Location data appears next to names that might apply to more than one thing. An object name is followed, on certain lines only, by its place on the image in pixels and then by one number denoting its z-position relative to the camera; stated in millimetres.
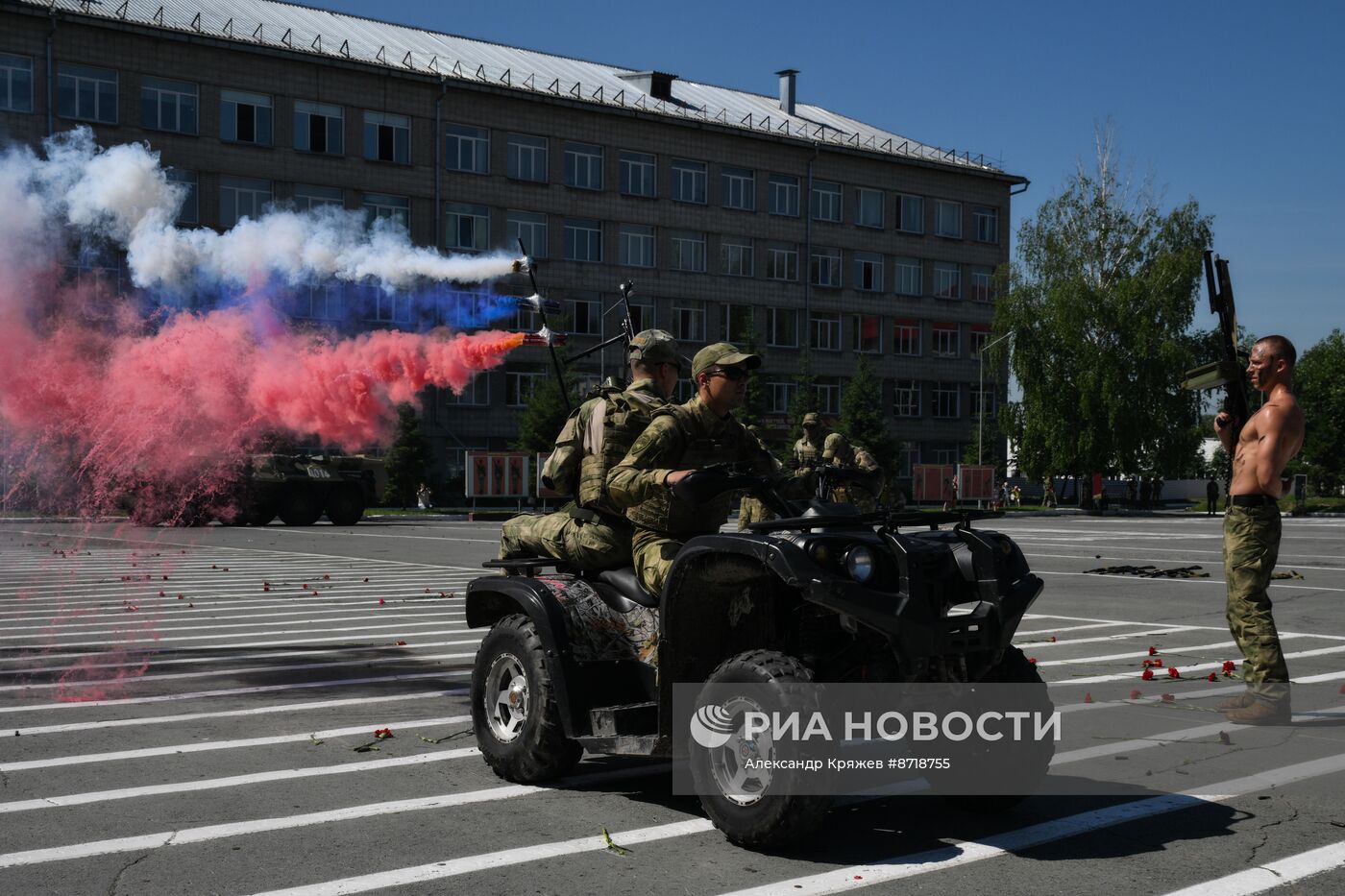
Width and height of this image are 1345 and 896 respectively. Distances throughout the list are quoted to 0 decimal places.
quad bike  5230
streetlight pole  62444
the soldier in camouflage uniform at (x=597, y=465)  6629
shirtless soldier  8156
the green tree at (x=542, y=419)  54219
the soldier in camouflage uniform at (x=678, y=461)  6070
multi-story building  46156
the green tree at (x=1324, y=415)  95812
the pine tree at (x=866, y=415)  59594
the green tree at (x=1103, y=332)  57656
